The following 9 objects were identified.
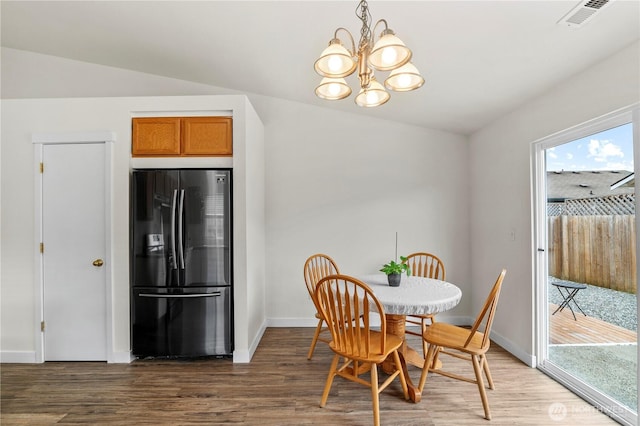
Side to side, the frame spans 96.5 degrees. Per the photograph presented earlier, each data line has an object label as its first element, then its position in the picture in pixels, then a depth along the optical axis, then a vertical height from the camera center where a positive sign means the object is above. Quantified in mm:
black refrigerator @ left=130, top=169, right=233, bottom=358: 2713 -445
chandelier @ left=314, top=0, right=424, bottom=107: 1518 +874
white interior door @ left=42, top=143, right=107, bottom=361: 2787 -283
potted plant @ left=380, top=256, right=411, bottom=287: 2475 -510
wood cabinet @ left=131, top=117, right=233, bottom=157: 2793 +781
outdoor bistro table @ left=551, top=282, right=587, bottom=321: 2398 -687
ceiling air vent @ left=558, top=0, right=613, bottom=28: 1526 +1118
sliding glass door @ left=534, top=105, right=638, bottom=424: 1985 -392
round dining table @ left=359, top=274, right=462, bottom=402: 2047 -633
